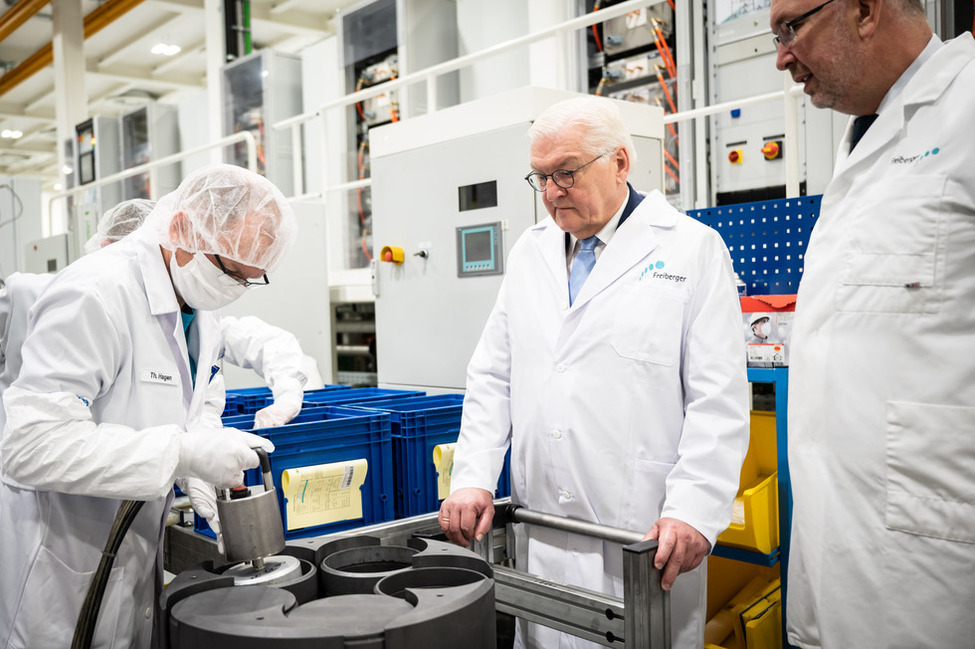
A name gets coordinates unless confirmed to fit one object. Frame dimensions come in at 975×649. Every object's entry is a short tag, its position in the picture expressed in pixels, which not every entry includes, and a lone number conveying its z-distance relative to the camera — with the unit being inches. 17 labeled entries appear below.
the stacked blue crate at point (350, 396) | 93.1
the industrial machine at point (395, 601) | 36.9
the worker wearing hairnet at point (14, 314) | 77.9
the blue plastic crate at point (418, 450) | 75.3
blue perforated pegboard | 82.5
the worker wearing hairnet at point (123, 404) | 50.2
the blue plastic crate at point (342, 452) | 67.3
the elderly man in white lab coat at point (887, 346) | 46.1
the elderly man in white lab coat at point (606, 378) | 57.6
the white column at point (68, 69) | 304.2
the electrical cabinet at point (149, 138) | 322.0
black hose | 51.8
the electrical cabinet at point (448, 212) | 101.7
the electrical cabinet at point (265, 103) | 254.1
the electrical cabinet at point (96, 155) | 297.6
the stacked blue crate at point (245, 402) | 93.9
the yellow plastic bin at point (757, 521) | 71.2
